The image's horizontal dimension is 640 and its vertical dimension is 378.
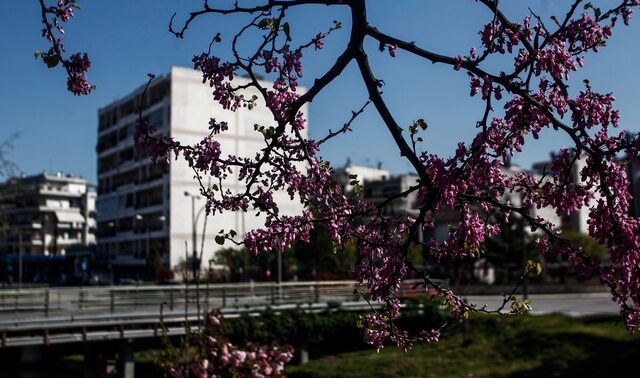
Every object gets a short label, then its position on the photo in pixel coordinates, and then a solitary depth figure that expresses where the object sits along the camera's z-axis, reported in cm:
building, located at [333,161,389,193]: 9532
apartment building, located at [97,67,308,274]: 6575
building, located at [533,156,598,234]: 7882
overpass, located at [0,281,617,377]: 2230
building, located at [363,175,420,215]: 8456
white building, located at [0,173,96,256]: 10794
